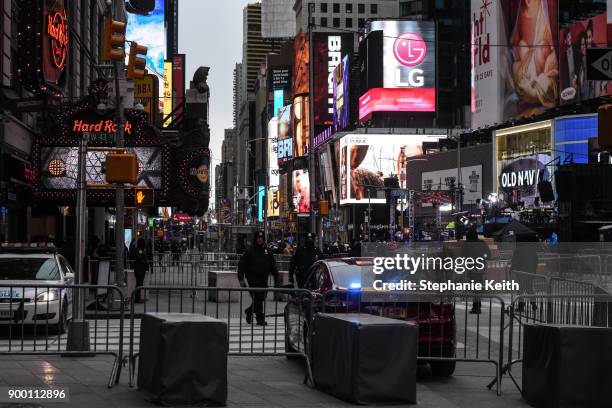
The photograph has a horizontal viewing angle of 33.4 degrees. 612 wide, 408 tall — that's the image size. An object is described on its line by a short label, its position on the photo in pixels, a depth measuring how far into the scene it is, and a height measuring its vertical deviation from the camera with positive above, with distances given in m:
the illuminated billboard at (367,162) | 113.19 +6.97
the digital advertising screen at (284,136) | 163.25 +14.20
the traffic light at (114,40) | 17.16 +3.10
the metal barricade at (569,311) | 13.73 -1.20
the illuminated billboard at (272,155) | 182.62 +12.63
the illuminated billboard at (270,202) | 150.73 +3.22
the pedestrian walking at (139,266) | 26.66 -1.15
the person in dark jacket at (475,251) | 23.45 -0.62
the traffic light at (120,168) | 14.22 +0.76
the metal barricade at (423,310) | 12.40 -1.06
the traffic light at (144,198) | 24.95 +0.60
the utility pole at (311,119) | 37.58 +4.09
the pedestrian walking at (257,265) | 19.08 -0.79
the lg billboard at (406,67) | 114.50 +17.57
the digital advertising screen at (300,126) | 148.59 +14.50
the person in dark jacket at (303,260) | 20.91 -0.75
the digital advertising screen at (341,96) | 124.56 +16.07
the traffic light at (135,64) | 18.42 +2.89
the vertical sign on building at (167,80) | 88.12 +12.64
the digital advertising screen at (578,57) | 76.25 +13.12
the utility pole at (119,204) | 20.06 +0.39
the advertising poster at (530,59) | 82.88 +13.99
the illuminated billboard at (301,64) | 151.12 +24.14
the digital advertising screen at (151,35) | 75.62 +14.08
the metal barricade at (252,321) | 11.92 -1.26
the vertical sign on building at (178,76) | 95.69 +14.42
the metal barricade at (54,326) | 11.84 -1.47
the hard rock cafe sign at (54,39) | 25.31 +4.72
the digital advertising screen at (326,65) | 141.00 +21.92
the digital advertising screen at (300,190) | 137.50 +4.68
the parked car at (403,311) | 12.38 -1.07
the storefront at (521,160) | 81.75 +5.50
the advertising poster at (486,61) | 92.31 +15.22
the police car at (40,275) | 14.92 -0.92
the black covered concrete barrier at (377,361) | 10.04 -1.36
